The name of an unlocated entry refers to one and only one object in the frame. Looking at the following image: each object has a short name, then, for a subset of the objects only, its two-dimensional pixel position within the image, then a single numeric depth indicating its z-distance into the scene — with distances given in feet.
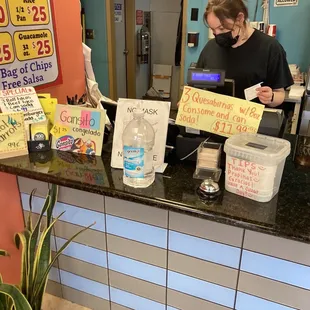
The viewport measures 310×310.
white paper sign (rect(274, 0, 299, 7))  10.28
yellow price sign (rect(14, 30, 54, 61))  4.75
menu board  4.55
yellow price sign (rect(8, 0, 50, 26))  4.61
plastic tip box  3.13
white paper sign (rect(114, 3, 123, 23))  14.66
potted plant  4.14
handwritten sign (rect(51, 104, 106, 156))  4.14
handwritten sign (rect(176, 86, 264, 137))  3.61
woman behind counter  5.98
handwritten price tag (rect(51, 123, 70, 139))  4.28
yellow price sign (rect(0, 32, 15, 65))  4.50
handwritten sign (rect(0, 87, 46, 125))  4.26
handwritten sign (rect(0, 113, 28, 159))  4.07
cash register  3.94
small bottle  3.40
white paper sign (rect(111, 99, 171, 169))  3.84
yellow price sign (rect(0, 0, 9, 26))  4.42
